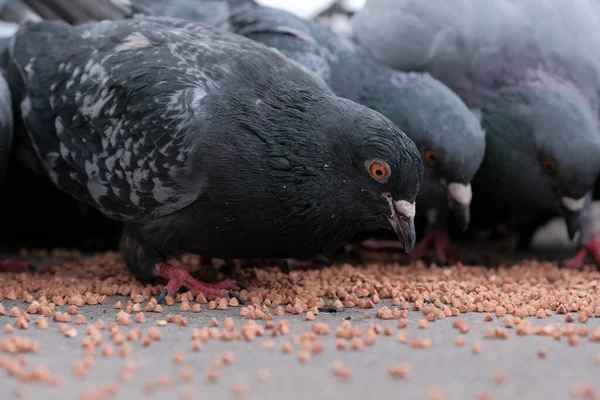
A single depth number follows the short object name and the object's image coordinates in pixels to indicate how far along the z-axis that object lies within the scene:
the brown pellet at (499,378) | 2.59
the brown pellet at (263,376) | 2.63
